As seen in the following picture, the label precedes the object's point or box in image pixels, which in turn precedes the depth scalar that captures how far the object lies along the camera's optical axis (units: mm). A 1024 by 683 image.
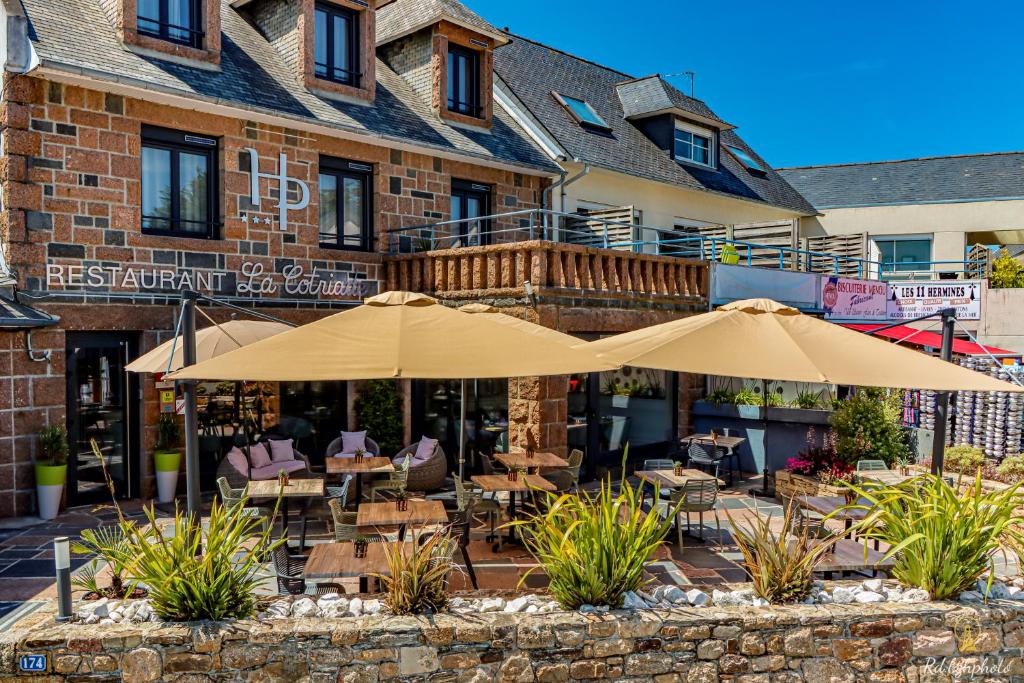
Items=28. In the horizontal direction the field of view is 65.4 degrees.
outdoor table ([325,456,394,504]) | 10766
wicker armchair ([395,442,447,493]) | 12234
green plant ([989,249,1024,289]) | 26172
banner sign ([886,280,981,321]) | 22891
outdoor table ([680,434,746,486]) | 13846
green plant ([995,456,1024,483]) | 11828
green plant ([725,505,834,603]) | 6039
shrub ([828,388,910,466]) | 12312
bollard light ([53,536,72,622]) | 5391
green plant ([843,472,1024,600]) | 6102
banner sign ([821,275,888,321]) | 19625
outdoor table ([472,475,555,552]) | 9273
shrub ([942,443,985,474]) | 12453
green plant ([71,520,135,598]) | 5789
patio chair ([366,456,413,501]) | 10371
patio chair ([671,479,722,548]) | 9000
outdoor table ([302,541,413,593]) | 6132
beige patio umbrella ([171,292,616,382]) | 5910
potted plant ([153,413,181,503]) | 12117
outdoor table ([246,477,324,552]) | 9172
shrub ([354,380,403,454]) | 14211
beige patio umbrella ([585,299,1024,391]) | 6707
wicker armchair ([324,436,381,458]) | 12773
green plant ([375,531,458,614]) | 5691
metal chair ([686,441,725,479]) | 13164
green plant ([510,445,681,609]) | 5793
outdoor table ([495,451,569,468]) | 10735
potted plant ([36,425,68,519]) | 11031
